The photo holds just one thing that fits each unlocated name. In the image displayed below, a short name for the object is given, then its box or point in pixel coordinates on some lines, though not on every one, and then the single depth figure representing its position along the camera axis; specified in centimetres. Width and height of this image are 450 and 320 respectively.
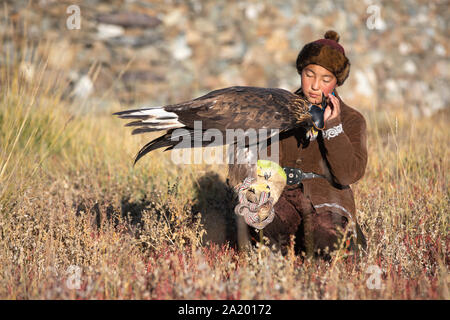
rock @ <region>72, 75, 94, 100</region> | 1623
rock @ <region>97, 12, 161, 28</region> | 1797
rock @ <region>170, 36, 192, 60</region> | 1866
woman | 579
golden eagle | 540
